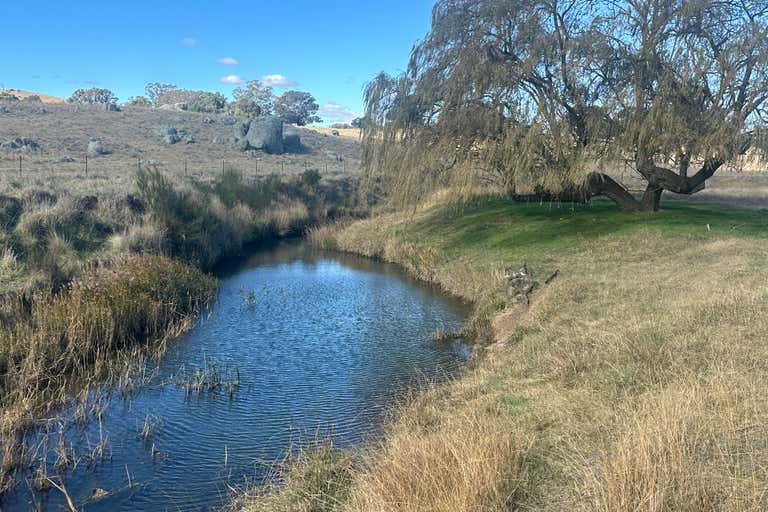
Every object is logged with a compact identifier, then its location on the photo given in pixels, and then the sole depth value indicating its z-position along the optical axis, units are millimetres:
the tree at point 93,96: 111562
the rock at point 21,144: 46178
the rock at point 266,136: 66500
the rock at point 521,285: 14941
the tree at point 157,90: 136875
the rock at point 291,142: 70062
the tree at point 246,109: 94362
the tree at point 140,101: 123688
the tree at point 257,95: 110188
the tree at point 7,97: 77150
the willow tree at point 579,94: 18312
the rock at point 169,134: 63131
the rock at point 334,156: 71000
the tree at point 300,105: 115375
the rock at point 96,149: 49938
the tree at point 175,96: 132750
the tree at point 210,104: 96750
